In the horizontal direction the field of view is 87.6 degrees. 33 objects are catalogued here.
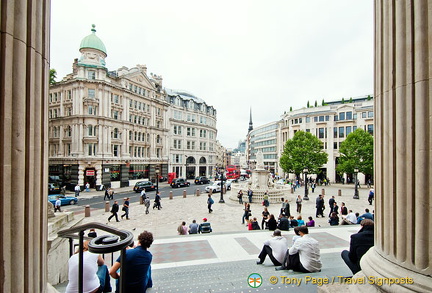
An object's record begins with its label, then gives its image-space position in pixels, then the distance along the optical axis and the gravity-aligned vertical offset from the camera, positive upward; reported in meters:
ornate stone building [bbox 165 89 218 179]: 50.70 +3.40
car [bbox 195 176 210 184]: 44.00 -5.69
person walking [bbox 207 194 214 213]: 17.25 -3.96
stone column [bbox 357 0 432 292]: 2.50 +0.06
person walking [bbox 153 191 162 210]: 19.22 -4.31
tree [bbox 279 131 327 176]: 39.72 -0.59
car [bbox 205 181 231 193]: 30.08 -4.91
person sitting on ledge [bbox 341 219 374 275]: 4.30 -1.79
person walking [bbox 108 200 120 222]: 14.97 -3.89
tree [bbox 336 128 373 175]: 35.38 -0.14
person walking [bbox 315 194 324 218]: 15.43 -3.65
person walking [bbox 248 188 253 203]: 21.10 -4.01
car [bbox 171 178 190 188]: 37.84 -5.38
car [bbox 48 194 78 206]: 22.18 -4.93
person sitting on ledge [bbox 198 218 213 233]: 10.80 -3.69
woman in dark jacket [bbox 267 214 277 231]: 9.59 -3.09
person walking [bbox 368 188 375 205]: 20.19 -4.06
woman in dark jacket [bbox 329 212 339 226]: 11.76 -3.55
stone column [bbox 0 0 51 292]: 2.09 +0.03
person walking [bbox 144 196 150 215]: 17.67 -4.10
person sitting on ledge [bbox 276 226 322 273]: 5.12 -2.44
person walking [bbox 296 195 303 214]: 16.65 -3.87
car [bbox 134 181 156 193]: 31.90 -5.08
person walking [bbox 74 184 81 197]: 26.84 -4.80
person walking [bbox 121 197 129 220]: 15.80 -4.03
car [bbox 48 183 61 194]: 26.94 -4.77
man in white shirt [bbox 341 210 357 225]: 11.50 -3.55
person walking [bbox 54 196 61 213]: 17.81 -4.42
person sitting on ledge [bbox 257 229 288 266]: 5.83 -2.58
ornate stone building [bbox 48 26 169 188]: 32.69 +4.14
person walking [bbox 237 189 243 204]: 21.24 -4.30
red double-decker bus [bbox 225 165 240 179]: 52.36 -5.12
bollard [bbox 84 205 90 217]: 17.08 -4.66
